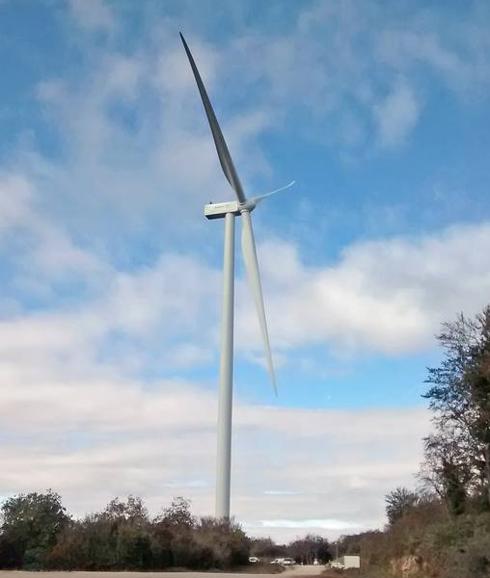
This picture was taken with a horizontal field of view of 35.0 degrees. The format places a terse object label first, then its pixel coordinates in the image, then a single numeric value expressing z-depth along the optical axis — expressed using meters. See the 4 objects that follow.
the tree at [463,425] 39.09
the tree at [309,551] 126.50
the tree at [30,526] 54.41
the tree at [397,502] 75.91
